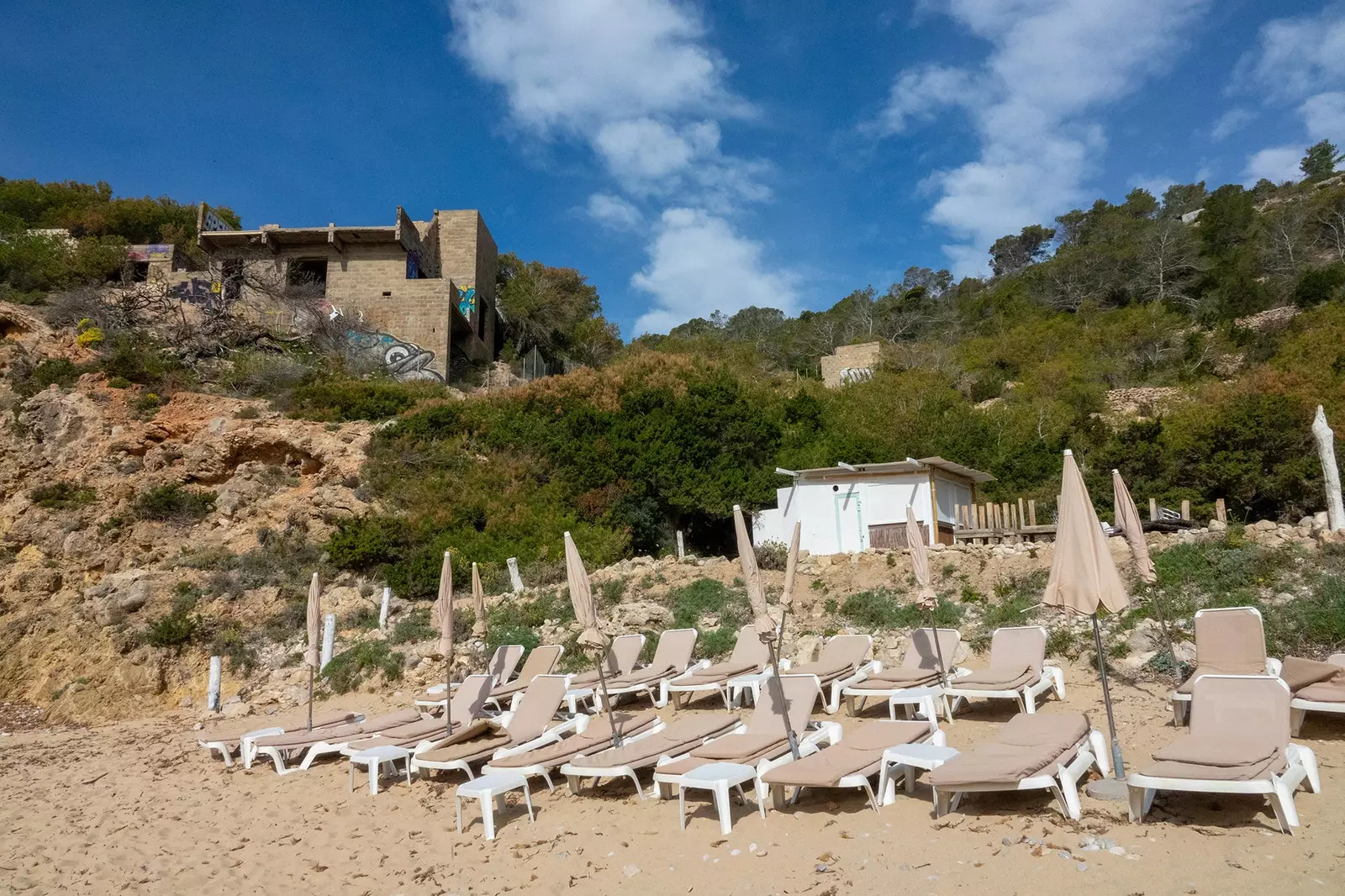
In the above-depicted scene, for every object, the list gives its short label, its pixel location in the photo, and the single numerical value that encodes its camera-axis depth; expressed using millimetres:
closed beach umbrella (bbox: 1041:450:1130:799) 5441
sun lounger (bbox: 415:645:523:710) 10422
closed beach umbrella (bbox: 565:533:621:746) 7172
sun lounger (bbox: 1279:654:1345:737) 5835
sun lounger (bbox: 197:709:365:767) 9141
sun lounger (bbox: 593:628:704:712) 9523
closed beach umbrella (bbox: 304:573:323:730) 9383
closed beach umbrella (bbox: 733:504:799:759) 6273
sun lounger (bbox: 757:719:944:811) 5316
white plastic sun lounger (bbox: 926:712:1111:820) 4699
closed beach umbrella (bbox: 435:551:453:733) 8977
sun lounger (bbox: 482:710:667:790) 6801
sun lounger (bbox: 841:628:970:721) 7793
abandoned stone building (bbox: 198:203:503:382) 27406
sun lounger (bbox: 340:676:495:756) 8125
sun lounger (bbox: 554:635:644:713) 9750
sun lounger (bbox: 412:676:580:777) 7324
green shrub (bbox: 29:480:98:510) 18266
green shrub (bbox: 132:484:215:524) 18672
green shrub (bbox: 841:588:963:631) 11375
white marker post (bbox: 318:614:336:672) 13570
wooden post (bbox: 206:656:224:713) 12711
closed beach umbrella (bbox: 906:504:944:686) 8461
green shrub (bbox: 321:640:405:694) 12672
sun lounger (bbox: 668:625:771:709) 9055
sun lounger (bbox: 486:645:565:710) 10094
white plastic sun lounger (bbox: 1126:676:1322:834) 4281
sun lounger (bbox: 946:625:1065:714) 7418
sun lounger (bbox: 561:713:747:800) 6324
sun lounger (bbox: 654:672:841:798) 6023
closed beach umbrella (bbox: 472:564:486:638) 9945
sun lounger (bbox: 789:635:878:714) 8453
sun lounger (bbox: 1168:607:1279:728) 6598
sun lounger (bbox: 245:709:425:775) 8680
